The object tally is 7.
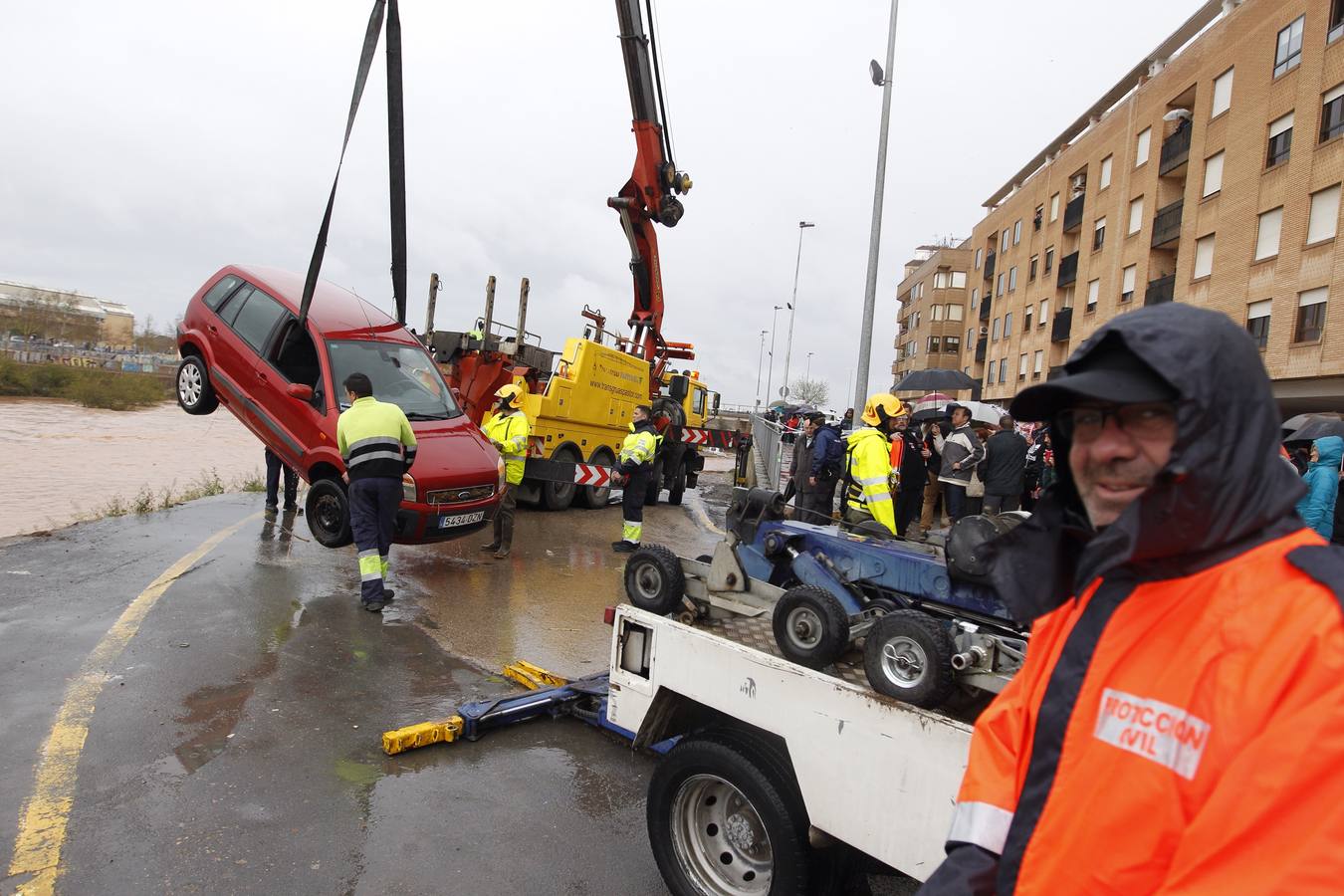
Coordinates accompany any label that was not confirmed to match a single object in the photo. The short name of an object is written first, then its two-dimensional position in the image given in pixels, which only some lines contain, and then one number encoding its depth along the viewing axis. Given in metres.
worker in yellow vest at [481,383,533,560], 9.25
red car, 7.43
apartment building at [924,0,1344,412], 20.44
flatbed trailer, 2.31
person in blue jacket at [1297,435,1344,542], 6.82
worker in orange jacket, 0.94
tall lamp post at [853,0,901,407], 12.36
